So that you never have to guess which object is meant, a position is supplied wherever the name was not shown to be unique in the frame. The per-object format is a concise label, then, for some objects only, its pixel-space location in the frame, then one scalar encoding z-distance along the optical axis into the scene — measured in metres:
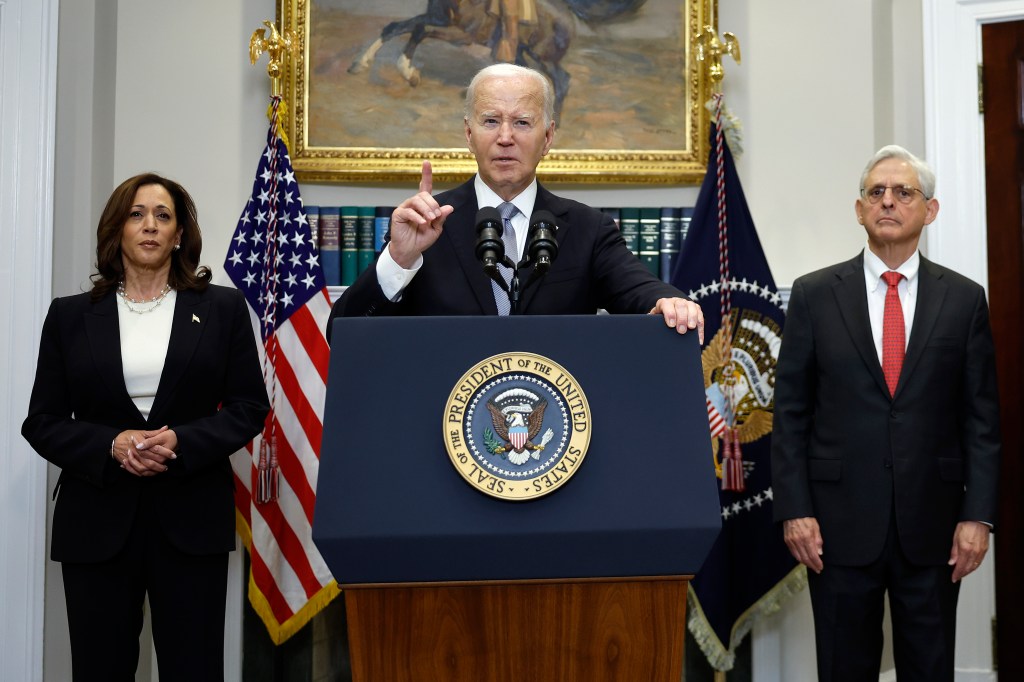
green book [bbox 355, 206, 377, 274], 4.29
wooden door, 3.94
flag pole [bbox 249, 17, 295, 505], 3.82
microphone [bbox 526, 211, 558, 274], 1.83
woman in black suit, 2.87
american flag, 3.94
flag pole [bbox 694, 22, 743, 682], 3.90
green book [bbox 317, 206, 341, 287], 4.27
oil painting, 4.38
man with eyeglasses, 2.96
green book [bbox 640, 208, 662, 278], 4.31
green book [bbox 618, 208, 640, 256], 4.32
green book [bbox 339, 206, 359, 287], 4.27
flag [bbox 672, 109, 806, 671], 3.97
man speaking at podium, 2.09
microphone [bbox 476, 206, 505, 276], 1.82
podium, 1.60
